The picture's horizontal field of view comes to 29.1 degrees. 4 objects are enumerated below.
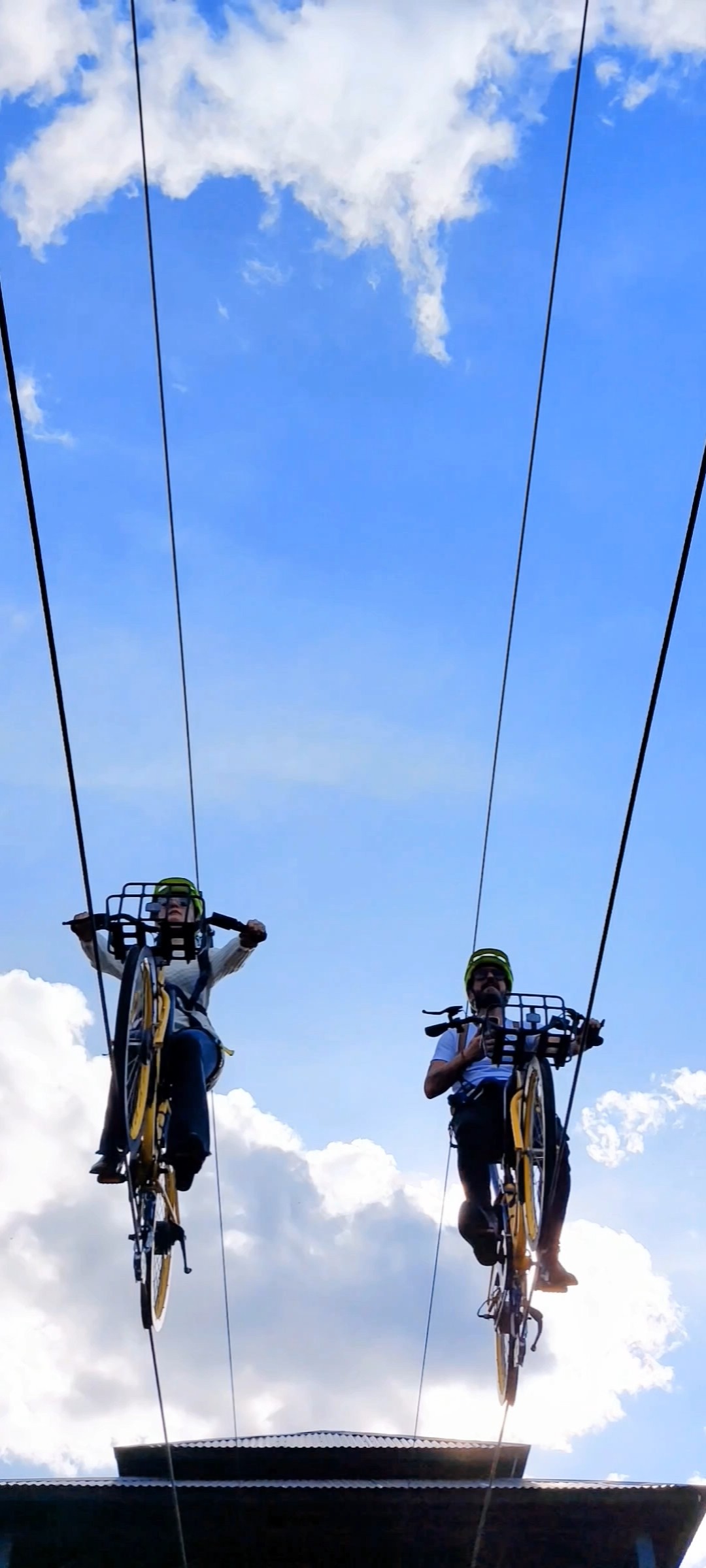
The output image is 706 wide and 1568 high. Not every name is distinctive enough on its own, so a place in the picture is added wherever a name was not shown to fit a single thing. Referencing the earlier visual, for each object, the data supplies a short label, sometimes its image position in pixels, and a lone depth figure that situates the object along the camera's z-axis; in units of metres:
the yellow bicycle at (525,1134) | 8.52
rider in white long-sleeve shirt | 8.09
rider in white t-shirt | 9.07
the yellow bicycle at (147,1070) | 7.41
